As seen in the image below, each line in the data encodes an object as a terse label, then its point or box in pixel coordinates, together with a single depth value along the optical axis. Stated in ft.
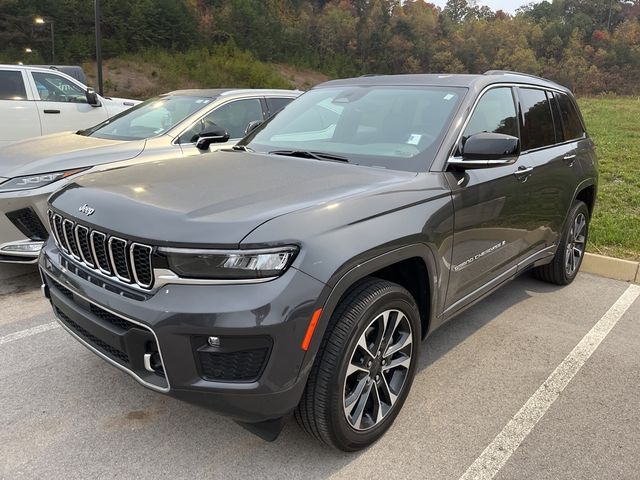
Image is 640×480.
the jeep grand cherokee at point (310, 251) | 6.72
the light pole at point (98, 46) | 63.83
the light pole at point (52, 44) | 154.40
